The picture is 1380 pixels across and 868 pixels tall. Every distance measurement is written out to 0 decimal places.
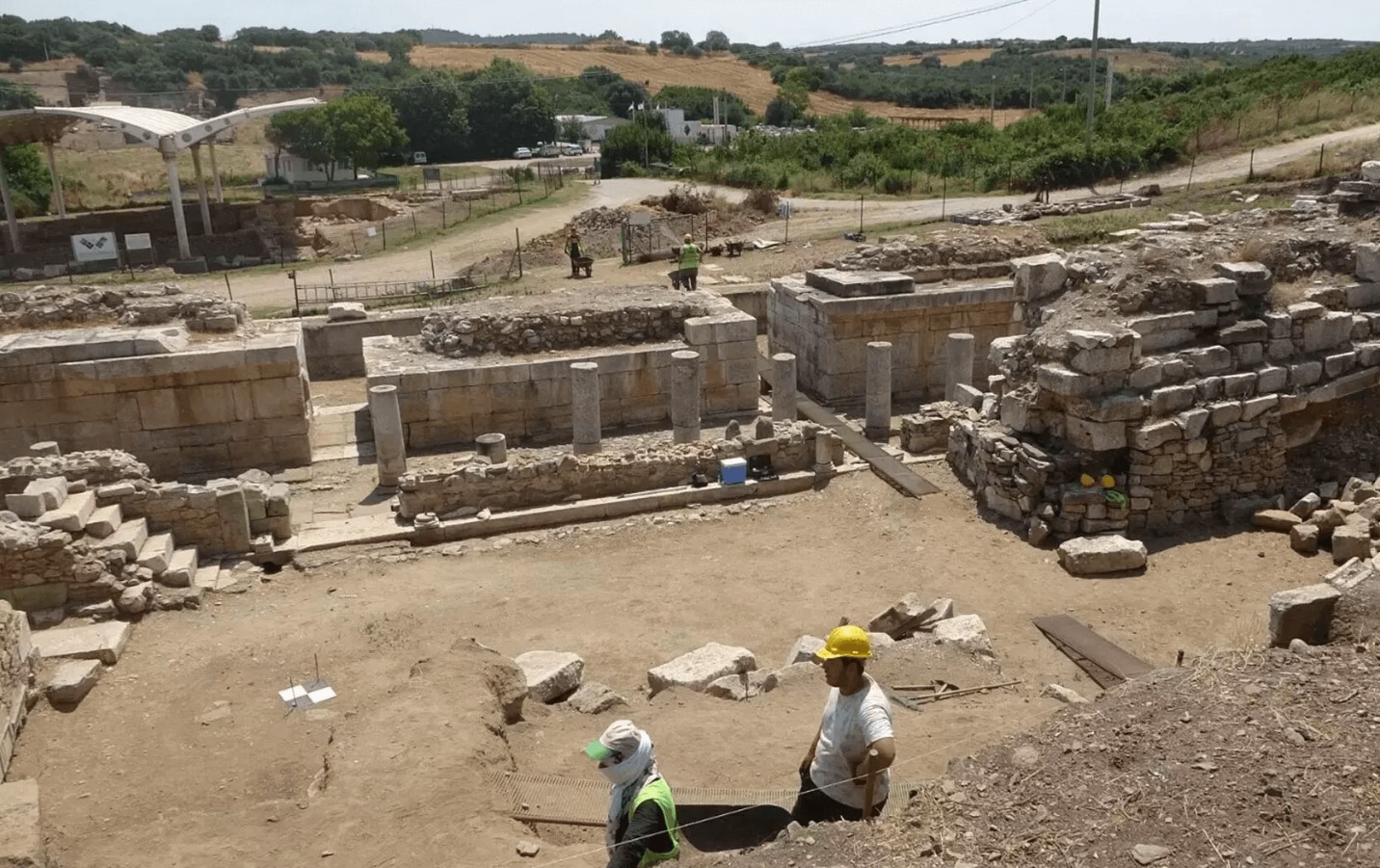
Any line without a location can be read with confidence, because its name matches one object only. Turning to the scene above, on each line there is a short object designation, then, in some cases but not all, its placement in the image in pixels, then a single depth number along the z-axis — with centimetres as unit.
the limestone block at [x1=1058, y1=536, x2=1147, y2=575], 1097
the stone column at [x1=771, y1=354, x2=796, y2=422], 1557
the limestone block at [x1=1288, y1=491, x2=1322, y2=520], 1179
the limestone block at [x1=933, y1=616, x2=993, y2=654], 912
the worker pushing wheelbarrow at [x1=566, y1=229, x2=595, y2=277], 2750
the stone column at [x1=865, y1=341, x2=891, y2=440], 1526
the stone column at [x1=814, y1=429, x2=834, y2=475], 1380
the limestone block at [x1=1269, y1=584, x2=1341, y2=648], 776
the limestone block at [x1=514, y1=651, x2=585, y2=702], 867
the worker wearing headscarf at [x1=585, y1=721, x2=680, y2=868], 518
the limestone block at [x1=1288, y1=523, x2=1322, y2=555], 1111
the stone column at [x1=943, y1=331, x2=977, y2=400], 1617
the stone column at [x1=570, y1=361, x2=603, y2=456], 1434
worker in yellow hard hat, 548
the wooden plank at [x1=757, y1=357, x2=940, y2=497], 1351
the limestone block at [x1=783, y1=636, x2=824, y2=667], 920
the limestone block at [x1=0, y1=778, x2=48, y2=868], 573
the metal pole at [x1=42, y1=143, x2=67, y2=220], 3725
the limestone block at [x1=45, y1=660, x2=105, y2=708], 862
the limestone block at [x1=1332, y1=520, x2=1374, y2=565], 1044
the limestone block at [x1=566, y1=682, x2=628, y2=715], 842
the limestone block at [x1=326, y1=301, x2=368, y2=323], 2031
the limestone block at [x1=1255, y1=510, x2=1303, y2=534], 1166
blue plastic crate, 1338
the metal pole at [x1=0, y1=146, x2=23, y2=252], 3428
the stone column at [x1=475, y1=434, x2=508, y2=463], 1366
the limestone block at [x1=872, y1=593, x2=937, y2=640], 977
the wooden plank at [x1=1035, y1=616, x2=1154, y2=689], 883
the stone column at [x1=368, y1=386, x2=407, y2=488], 1385
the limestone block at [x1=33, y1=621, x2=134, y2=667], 938
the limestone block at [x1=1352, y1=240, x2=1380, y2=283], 1292
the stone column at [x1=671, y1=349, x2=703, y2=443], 1458
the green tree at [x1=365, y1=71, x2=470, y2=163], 6538
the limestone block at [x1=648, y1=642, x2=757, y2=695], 870
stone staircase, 1056
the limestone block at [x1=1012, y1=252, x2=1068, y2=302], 1330
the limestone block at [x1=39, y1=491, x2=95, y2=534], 1041
